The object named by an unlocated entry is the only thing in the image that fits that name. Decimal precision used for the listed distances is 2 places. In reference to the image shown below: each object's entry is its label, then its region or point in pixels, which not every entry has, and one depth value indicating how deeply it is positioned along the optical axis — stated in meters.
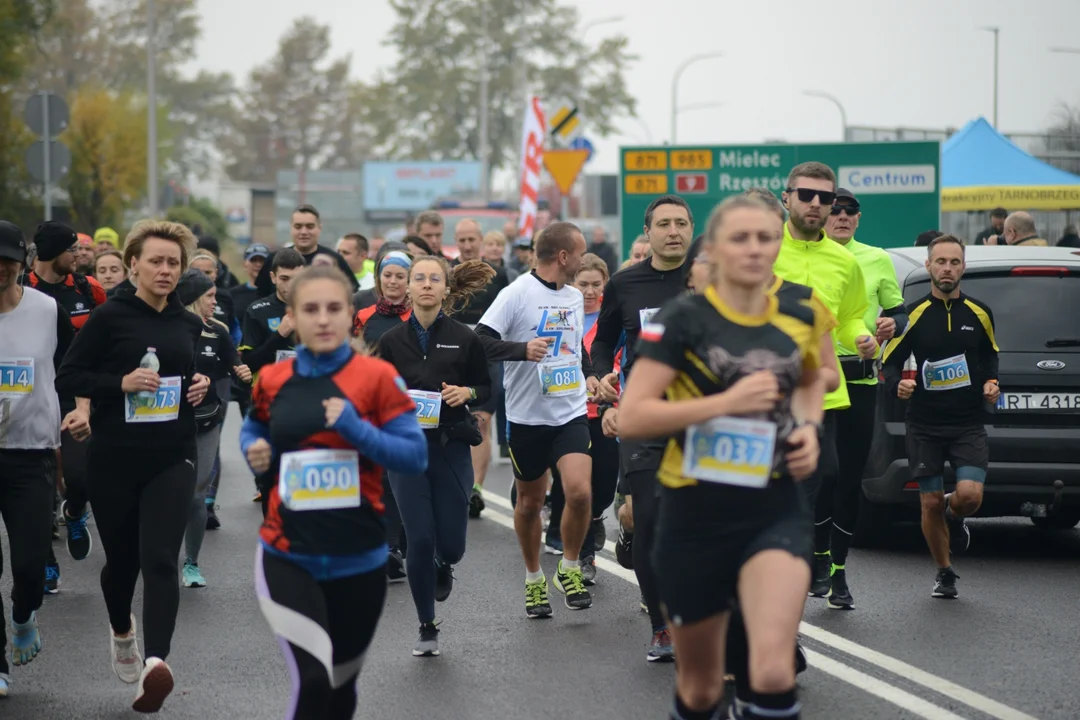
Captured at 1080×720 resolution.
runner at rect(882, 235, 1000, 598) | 17.62
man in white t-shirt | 17.03
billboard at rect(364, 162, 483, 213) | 143.52
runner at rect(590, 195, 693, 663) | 14.72
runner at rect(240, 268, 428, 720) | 9.94
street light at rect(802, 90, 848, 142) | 123.32
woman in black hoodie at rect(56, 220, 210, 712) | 13.21
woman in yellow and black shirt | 9.34
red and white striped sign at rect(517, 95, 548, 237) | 44.90
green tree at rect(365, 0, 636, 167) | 143.15
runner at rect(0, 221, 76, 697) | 13.91
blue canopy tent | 48.34
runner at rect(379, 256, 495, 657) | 15.28
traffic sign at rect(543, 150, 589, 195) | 49.57
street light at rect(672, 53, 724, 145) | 122.77
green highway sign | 41.56
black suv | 19.11
